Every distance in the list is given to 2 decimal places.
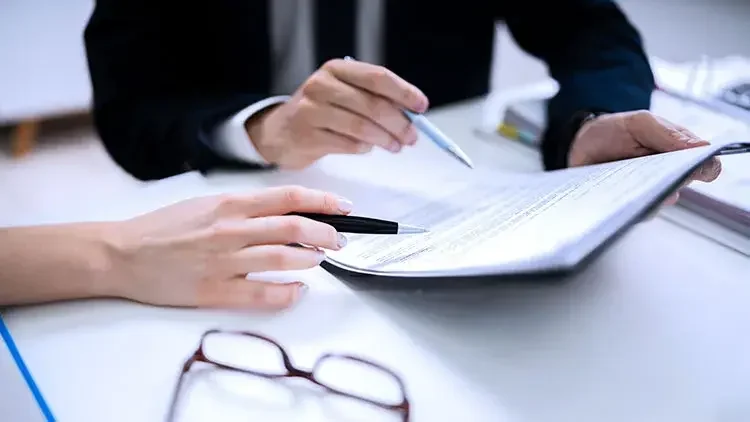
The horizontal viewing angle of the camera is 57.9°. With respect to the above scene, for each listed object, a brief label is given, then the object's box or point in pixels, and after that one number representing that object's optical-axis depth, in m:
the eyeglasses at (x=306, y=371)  0.39
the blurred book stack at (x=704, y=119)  0.60
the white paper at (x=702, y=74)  0.88
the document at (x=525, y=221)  0.38
